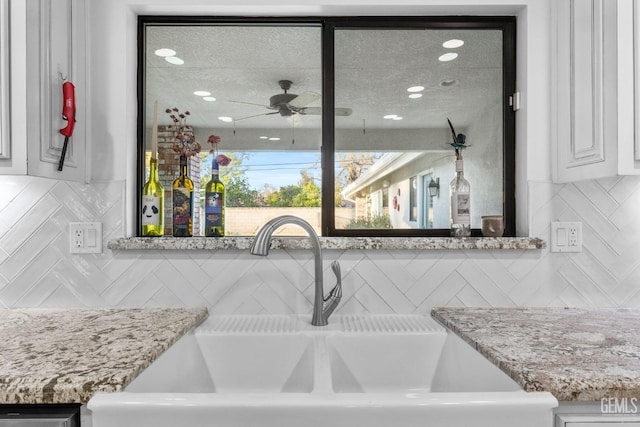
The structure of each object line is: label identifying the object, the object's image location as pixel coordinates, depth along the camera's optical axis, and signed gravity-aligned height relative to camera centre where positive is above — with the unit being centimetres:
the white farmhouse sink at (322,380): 81 -39
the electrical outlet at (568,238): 153 -10
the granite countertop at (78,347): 82 -34
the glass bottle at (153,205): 158 +3
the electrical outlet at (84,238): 152 -9
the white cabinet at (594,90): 120 +38
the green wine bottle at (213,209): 160 +1
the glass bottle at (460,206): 157 +2
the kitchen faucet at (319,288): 135 -25
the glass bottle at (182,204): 159 +3
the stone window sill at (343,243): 149 -11
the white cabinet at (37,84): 117 +37
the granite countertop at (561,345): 83 -34
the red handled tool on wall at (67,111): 131 +32
